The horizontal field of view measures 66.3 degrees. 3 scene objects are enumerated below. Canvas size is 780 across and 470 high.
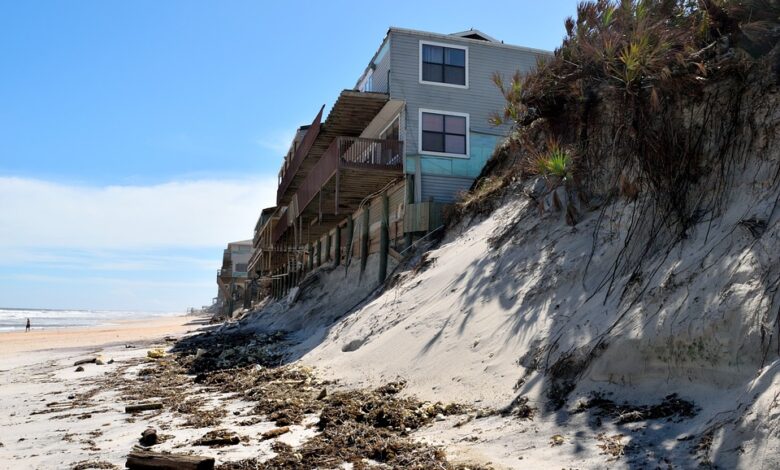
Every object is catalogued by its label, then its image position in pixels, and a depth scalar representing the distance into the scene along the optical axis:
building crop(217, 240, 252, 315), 66.62
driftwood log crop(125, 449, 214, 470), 4.95
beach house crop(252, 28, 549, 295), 18.70
